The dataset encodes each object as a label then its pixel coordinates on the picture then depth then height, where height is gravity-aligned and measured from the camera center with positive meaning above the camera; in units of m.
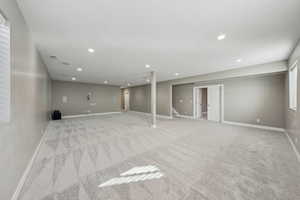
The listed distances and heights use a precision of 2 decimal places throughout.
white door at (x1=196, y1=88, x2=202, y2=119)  7.62 -0.18
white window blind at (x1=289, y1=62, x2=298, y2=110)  3.33 +0.36
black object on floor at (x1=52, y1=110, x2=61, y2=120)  7.41 -0.98
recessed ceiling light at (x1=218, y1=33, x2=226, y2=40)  2.39 +1.31
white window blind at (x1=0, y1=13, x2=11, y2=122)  1.26 +0.33
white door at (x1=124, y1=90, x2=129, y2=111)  12.86 -0.01
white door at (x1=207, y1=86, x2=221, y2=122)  6.54 -0.21
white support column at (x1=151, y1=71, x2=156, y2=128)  5.64 +0.19
